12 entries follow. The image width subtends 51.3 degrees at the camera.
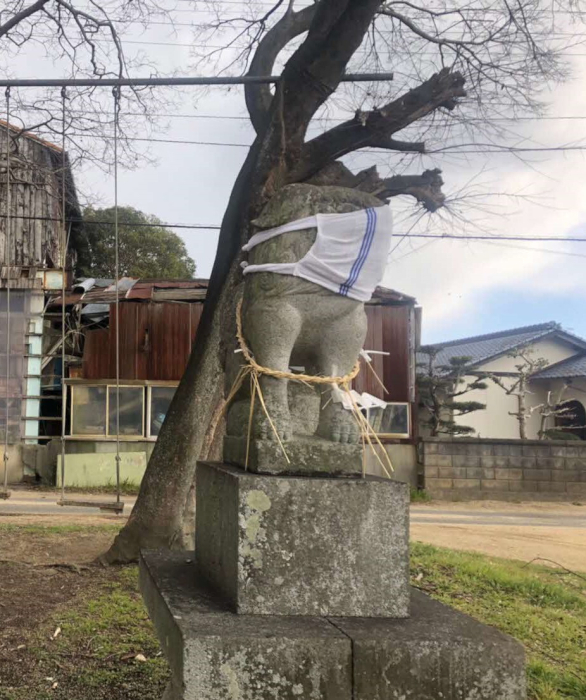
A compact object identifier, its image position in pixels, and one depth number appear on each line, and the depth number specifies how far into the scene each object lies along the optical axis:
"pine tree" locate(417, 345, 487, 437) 16.83
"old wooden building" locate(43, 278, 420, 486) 14.57
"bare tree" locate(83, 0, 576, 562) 5.72
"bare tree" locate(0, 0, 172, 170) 7.90
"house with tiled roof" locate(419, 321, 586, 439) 19.95
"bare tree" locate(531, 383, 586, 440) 17.08
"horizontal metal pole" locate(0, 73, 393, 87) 5.61
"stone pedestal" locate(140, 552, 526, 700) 1.94
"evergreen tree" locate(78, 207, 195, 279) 20.83
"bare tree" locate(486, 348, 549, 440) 16.61
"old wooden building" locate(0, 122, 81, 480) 14.64
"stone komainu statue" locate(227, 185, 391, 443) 2.64
